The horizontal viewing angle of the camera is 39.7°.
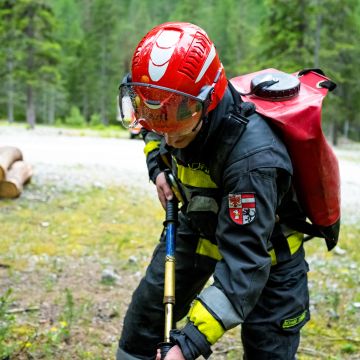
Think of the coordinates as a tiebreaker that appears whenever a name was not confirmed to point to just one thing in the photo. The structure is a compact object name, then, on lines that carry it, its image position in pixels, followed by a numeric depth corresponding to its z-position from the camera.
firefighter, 2.39
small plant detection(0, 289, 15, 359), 3.70
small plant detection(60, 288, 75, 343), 4.25
